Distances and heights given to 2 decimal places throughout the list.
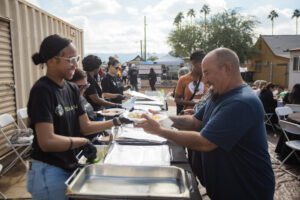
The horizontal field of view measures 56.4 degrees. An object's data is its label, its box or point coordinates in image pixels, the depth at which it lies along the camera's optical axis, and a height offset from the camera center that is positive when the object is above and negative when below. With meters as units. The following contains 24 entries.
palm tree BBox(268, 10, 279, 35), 59.22 +10.93
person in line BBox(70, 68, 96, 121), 3.05 -0.12
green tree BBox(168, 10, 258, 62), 32.91 +4.01
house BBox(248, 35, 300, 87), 27.19 +0.90
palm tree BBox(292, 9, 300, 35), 53.17 +10.23
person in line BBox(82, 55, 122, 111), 4.11 -0.24
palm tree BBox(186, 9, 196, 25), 57.19 +11.34
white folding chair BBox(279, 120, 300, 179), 4.46 -1.04
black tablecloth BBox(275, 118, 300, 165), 5.24 -1.62
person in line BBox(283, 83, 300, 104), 7.52 -0.77
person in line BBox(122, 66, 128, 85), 19.70 -0.48
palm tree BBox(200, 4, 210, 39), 50.34 +10.68
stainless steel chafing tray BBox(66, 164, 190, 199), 1.42 -0.65
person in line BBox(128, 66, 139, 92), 17.88 -0.50
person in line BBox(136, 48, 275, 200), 1.68 -0.43
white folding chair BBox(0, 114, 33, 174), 4.28 -1.10
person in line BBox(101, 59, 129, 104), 5.32 -0.26
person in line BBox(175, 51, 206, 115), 3.88 -0.26
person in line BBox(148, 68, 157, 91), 19.28 -0.63
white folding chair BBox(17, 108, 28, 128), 4.80 -0.74
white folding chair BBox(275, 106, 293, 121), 5.92 -0.94
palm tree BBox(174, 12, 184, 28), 53.18 +9.80
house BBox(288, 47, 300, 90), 20.84 -0.03
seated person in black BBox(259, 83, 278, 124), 8.02 -1.00
